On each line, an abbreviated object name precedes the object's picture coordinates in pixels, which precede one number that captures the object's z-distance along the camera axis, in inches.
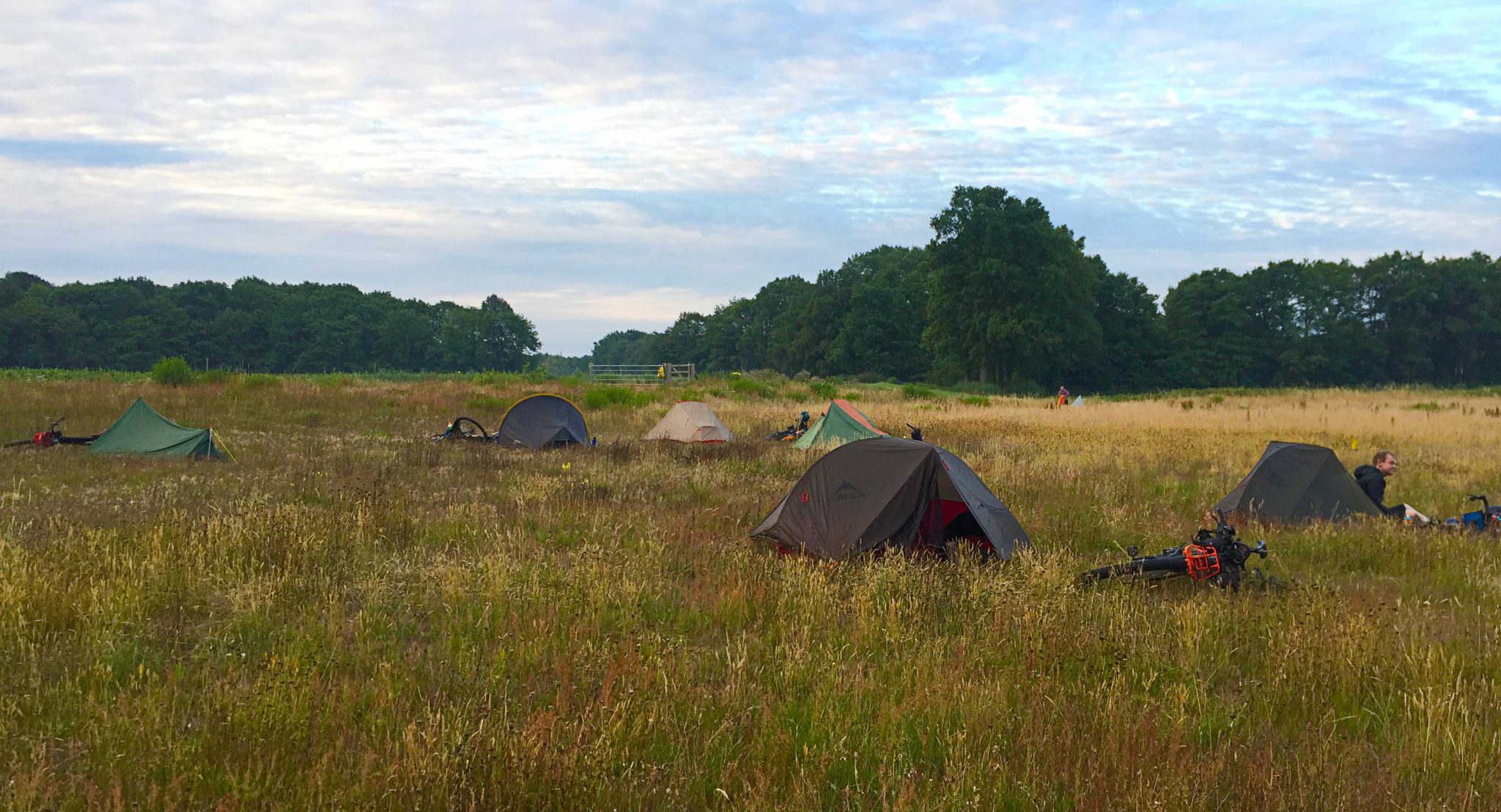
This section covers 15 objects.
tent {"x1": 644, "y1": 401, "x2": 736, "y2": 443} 845.8
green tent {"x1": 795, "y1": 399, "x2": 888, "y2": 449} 773.3
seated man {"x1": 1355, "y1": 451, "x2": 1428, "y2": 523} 443.2
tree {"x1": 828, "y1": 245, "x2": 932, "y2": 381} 3580.2
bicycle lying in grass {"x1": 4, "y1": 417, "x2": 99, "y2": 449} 642.2
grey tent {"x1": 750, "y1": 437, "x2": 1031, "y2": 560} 346.3
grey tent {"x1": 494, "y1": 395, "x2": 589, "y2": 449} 768.3
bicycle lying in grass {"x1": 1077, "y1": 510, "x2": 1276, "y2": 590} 306.7
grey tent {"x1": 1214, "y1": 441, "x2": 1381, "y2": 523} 438.9
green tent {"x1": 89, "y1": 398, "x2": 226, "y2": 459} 613.6
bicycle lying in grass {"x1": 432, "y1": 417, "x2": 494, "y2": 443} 797.2
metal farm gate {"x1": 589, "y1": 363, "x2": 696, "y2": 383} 2005.4
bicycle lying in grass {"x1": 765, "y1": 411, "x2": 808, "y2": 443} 861.2
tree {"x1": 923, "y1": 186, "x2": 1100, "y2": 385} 2647.6
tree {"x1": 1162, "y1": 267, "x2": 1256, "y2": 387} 3176.7
